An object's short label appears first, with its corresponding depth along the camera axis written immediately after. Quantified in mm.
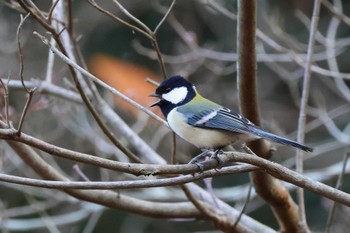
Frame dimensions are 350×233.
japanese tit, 4445
